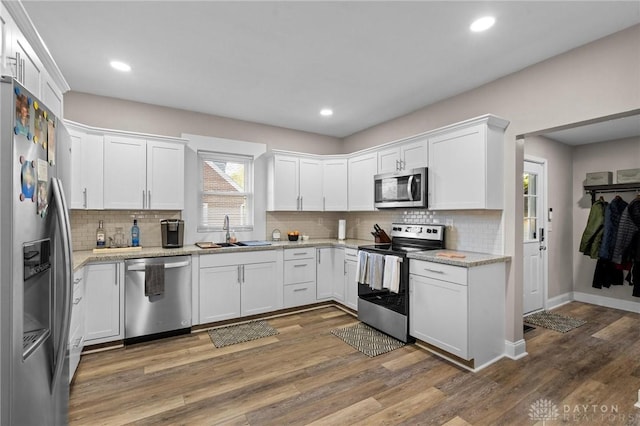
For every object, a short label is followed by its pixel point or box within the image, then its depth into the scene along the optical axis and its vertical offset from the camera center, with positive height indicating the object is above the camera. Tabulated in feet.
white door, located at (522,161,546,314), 13.80 -1.19
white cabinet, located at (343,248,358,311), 13.35 -3.00
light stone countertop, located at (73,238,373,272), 9.75 -1.44
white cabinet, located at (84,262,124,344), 9.75 -2.94
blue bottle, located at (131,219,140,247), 11.82 -0.92
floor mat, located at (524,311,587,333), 12.17 -4.56
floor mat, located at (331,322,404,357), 10.12 -4.53
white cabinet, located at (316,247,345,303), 14.39 -2.93
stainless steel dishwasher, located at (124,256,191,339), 10.39 -2.97
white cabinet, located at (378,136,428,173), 11.59 +2.30
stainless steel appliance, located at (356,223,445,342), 10.56 -2.58
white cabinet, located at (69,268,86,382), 7.66 -3.01
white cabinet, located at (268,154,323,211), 14.64 +1.43
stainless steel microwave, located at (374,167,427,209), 11.39 +0.95
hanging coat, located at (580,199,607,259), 14.62 -0.86
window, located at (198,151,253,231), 13.96 +1.04
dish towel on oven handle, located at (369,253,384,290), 11.25 -2.16
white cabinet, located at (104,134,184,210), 11.11 +1.47
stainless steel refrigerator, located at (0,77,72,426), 3.56 -0.67
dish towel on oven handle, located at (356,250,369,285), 12.01 -2.22
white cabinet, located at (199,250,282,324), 11.77 -2.98
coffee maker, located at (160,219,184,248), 11.89 -0.81
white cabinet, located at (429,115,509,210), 9.50 +1.59
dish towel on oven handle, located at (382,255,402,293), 10.57 -2.14
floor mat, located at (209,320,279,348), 10.84 -4.54
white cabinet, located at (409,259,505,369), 8.81 -2.95
